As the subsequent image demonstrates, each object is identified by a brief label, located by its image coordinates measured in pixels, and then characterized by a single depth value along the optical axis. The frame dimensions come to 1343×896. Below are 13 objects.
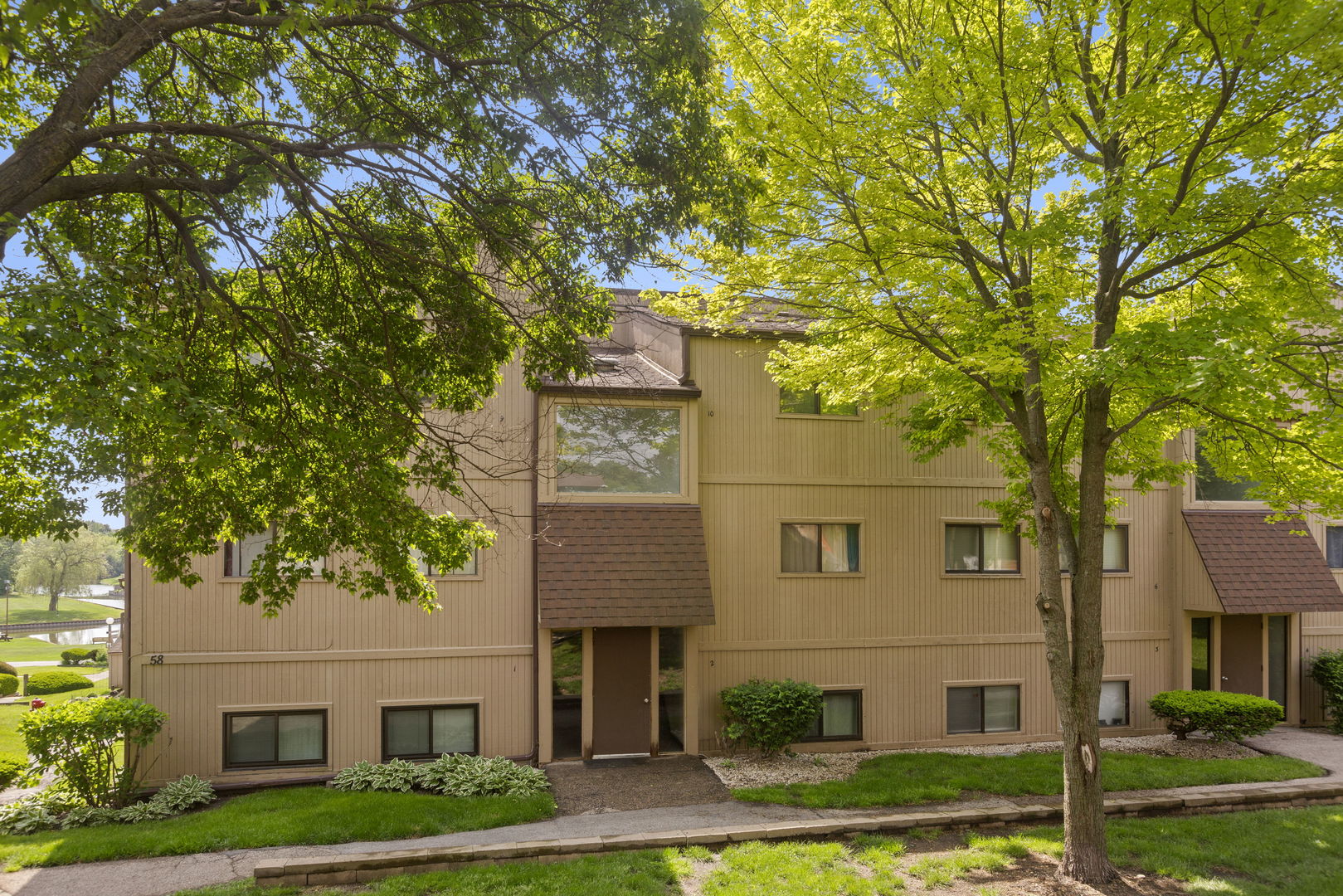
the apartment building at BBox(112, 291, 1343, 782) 13.52
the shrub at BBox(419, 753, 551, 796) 12.33
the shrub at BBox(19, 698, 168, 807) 11.66
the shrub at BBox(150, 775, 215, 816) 12.06
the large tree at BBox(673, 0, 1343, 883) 8.41
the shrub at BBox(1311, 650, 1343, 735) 16.81
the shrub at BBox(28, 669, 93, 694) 27.31
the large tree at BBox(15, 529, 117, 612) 67.12
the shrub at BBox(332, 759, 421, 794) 12.66
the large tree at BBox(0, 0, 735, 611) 7.04
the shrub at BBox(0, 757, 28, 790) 13.06
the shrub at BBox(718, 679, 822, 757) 13.87
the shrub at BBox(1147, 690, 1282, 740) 15.05
